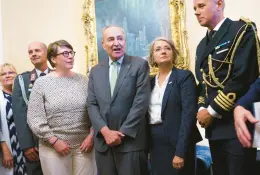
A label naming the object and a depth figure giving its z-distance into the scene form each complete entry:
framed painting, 3.07
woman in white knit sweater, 2.11
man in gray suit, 1.93
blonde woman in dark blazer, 1.91
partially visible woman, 2.57
